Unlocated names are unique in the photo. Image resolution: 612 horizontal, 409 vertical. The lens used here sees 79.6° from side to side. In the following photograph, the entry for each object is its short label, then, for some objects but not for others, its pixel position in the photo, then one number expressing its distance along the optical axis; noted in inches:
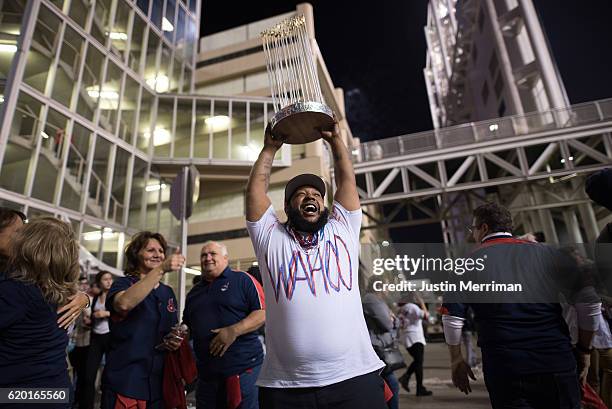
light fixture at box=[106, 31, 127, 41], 631.6
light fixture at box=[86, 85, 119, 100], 593.0
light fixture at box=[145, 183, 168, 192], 697.0
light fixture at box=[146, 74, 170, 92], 747.4
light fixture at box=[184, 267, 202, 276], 763.1
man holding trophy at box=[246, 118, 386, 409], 70.8
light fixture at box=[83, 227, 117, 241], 537.9
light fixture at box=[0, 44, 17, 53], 487.2
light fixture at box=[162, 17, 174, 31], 794.7
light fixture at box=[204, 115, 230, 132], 776.9
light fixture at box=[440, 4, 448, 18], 1973.4
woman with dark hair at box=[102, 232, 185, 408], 104.0
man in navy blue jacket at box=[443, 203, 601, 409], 95.5
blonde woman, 73.0
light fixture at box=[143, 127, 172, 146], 740.6
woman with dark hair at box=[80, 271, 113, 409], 207.0
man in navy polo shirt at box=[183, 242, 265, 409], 117.1
